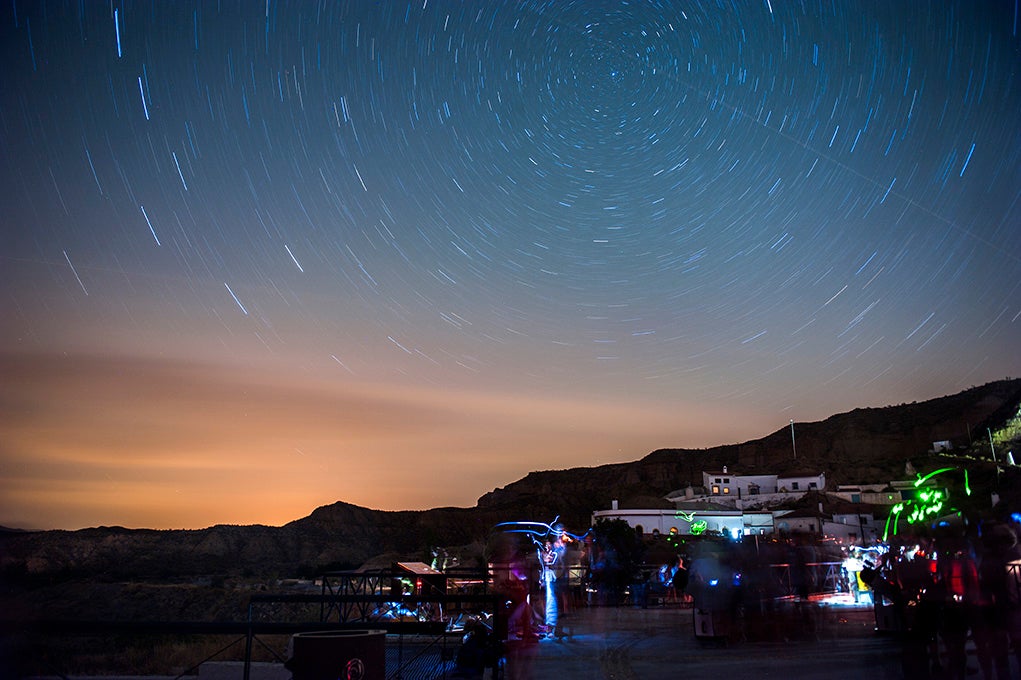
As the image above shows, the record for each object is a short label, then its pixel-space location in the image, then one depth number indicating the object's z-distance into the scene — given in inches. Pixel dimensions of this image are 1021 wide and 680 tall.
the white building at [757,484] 3255.4
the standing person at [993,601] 331.6
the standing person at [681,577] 618.5
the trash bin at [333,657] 207.5
